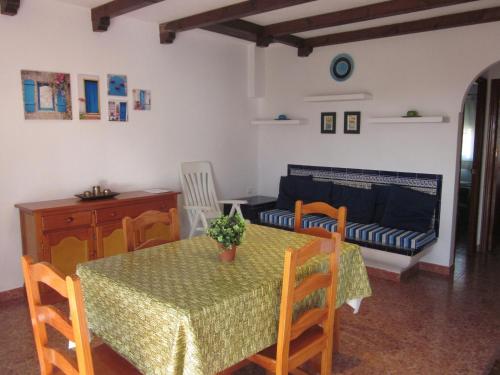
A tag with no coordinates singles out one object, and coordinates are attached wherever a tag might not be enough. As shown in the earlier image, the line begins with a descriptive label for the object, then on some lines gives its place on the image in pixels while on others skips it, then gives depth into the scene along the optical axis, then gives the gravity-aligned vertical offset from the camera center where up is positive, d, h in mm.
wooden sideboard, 3445 -814
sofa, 4164 -823
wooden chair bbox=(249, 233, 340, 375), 1835 -871
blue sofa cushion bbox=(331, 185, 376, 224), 4633 -795
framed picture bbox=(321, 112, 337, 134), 5172 +86
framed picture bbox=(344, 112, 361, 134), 4961 +82
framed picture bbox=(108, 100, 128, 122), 4223 +176
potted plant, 2195 -527
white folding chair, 4616 -750
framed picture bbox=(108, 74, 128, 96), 4190 +424
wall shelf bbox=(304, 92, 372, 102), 4719 +356
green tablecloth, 1639 -716
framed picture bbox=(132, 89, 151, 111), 4418 +300
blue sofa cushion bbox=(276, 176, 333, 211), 5059 -724
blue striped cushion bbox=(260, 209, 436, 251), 4059 -1000
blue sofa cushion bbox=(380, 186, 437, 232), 4312 -801
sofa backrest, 4465 -539
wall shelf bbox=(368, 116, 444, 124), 4234 +98
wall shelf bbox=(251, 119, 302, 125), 5309 +88
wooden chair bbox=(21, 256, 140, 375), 1500 -724
